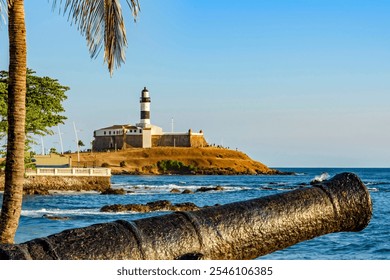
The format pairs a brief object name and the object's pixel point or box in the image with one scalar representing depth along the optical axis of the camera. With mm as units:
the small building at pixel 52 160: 88600
